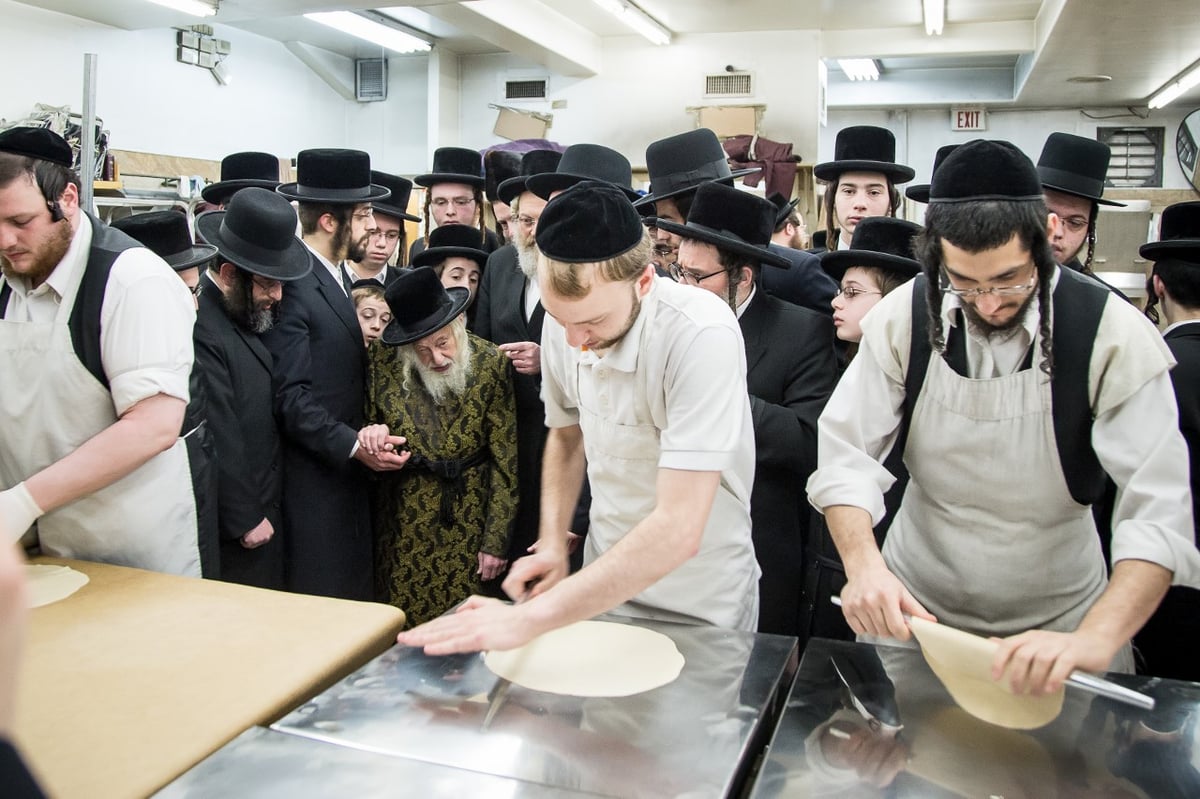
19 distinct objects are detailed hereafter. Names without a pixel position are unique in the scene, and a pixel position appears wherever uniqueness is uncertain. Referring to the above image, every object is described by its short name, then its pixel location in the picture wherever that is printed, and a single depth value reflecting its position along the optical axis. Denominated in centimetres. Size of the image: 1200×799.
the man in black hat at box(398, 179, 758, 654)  153
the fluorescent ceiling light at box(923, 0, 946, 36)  782
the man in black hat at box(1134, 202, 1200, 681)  209
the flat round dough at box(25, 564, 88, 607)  177
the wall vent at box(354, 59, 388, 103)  1055
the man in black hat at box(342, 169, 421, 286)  363
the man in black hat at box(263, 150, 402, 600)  272
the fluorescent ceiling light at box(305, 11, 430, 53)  855
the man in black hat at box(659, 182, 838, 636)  243
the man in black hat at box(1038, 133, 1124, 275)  271
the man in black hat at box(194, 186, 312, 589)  259
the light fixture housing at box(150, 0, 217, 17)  679
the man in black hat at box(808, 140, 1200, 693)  148
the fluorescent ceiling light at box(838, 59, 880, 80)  1050
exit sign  1202
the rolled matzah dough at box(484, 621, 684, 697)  146
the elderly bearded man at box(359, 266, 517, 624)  278
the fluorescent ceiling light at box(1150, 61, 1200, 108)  939
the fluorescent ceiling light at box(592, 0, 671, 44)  787
